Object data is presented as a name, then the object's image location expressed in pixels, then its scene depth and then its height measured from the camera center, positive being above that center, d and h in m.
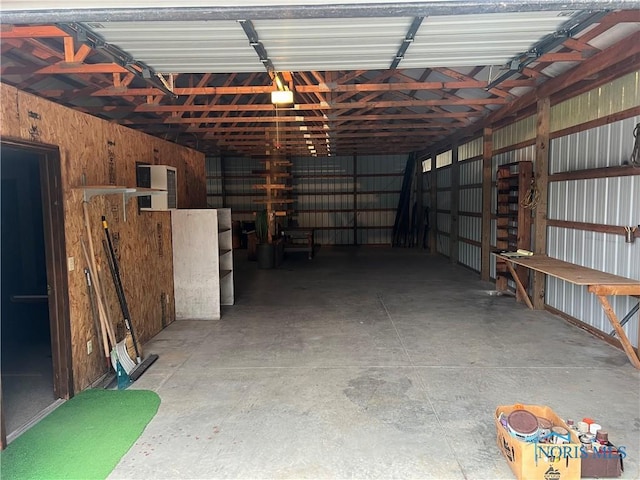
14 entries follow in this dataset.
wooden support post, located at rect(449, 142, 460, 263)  10.79 +0.10
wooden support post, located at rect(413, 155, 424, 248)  14.70 +0.04
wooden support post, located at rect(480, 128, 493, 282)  8.40 +0.23
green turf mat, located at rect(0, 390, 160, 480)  2.67 -1.62
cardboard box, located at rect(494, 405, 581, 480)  2.37 -1.42
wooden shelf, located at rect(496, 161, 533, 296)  6.50 -0.14
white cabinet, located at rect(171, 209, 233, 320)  6.12 -0.80
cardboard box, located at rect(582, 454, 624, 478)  2.47 -1.51
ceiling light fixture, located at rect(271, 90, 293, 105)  5.28 +1.37
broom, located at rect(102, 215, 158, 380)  4.24 -0.87
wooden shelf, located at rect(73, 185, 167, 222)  3.80 +0.17
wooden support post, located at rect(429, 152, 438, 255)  12.93 -0.09
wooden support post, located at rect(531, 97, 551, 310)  6.06 +0.24
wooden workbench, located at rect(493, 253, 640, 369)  3.99 -0.76
